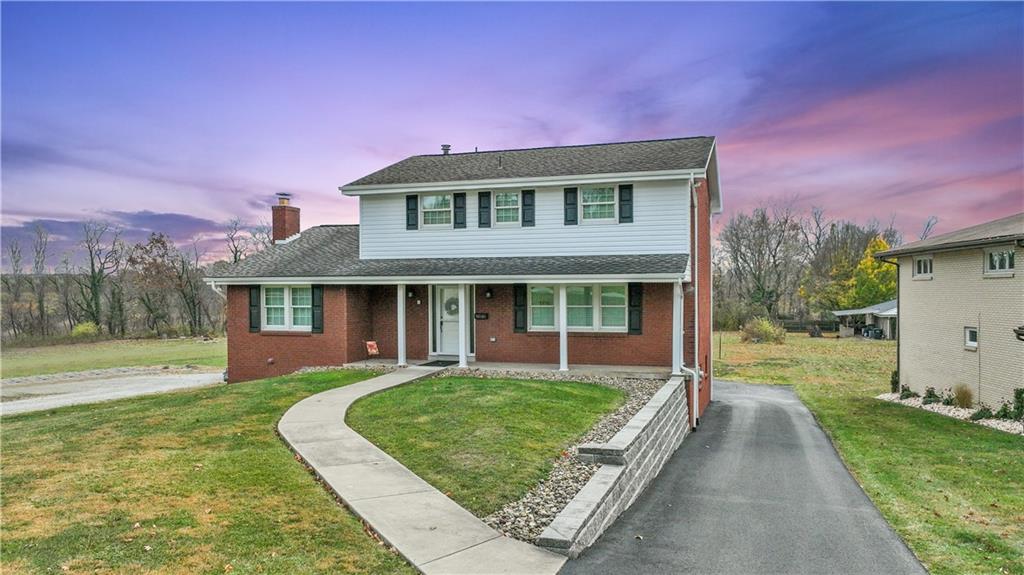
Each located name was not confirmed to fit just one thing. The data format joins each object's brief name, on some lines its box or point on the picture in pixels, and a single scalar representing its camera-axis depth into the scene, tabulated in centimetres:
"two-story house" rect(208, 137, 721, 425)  1548
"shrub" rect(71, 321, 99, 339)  3875
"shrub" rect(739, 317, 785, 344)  4250
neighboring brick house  1577
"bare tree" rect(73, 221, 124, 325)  4444
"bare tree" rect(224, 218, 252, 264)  5050
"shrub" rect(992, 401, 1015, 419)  1538
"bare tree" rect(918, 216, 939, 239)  6374
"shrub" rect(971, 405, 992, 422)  1605
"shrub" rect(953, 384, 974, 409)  1750
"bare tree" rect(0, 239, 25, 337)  4484
